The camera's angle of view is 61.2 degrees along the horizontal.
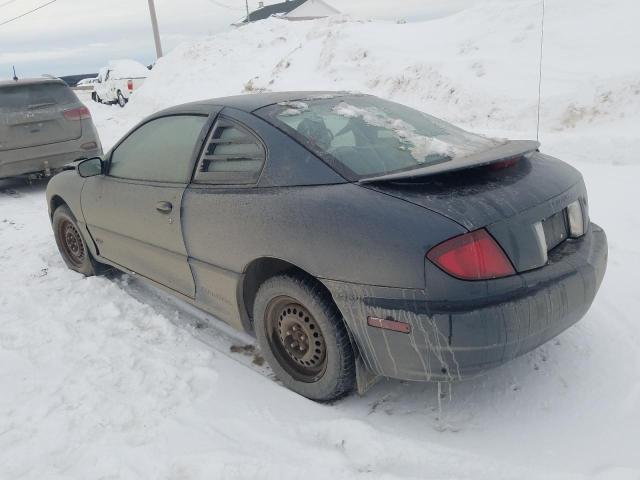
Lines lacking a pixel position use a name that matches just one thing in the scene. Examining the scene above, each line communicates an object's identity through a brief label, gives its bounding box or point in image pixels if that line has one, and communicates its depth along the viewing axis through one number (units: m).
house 51.47
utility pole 25.00
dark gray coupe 2.26
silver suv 7.48
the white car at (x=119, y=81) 21.78
